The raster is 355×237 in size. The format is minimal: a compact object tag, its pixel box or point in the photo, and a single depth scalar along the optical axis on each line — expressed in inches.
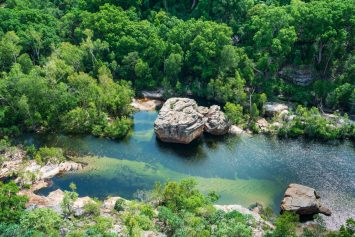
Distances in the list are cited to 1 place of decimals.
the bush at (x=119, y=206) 2100.0
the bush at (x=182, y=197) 2054.6
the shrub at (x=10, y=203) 1914.4
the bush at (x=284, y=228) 1902.1
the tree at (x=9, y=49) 3004.4
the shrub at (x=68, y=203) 2032.6
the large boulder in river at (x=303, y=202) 2218.3
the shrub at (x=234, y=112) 2837.1
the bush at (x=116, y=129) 2775.6
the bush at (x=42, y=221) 1850.4
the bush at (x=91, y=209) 2047.2
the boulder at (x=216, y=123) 2822.3
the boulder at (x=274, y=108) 3016.7
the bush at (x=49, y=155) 2508.6
